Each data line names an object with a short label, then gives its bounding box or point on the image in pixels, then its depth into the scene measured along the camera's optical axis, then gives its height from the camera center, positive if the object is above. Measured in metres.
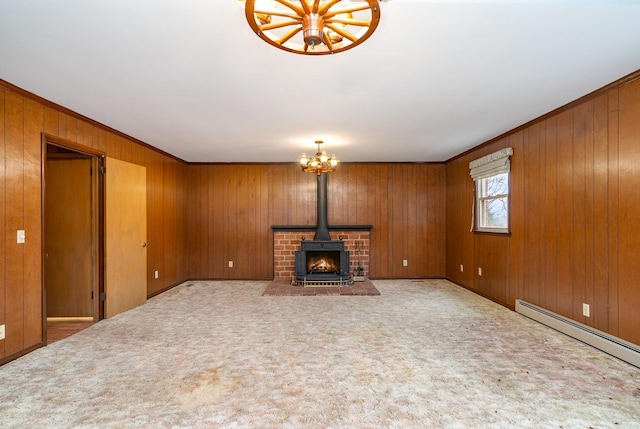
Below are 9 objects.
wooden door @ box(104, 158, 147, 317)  3.98 -0.26
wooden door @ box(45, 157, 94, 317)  3.93 -0.24
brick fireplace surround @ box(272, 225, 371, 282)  6.28 -0.55
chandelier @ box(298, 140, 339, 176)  4.68 +0.78
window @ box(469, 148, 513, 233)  4.43 +0.34
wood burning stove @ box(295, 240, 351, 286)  5.72 -0.91
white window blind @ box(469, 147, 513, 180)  4.30 +0.73
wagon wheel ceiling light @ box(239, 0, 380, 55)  1.16 +0.74
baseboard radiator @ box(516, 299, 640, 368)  2.62 -1.14
